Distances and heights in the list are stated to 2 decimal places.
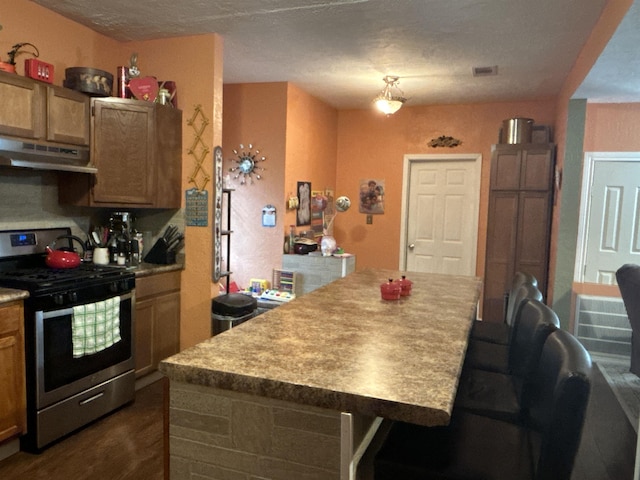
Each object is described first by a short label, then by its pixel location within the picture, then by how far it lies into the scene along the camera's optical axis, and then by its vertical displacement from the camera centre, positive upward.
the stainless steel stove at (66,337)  2.46 -0.76
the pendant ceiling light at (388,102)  4.05 +0.95
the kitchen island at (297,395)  1.15 -0.45
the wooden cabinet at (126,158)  3.17 +0.32
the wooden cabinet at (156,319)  3.22 -0.82
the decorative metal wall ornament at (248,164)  4.76 +0.44
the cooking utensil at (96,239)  3.42 -0.26
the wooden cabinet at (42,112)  2.58 +0.53
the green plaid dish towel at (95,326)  2.63 -0.72
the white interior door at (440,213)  5.56 +0.02
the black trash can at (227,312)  3.57 -0.79
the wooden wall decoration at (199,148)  3.47 +0.43
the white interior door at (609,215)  4.36 +0.06
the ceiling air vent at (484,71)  4.08 +1.28
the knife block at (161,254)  3.54 -0.37
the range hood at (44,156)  2.56 +0.27
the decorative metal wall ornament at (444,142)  5.55 +0.86
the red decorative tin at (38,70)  2.76 +0.77
